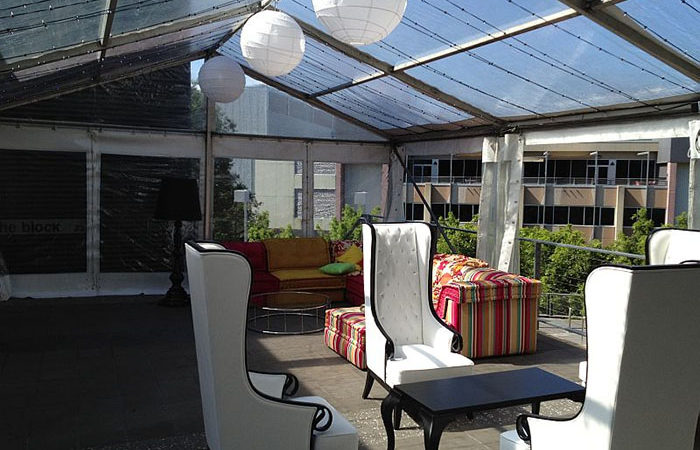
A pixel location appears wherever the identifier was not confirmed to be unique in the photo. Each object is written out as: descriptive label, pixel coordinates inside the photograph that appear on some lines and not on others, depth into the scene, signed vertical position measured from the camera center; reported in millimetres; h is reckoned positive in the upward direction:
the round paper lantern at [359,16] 3201 +1015
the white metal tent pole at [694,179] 4742 +250
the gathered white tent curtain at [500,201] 6992 +54
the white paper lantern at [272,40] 4281 +1154
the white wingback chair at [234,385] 2385 -767
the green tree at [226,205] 8719 -89
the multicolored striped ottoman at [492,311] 5113 -922
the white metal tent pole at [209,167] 8562 +452
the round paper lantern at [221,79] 5766 +1162
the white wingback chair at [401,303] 4047 -725
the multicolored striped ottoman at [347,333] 4919 -1143
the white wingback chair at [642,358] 2004 -516
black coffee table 2738 -934
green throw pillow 7711 -865
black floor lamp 7473 -123
